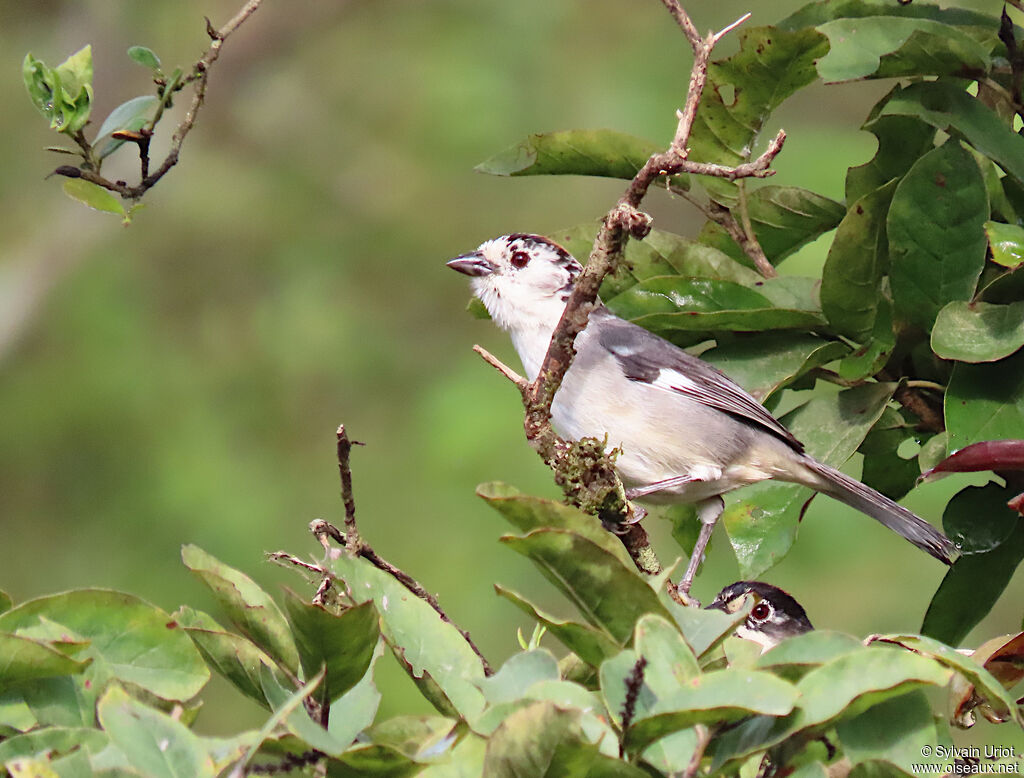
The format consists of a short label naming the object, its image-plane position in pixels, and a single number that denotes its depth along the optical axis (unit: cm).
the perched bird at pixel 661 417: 740
